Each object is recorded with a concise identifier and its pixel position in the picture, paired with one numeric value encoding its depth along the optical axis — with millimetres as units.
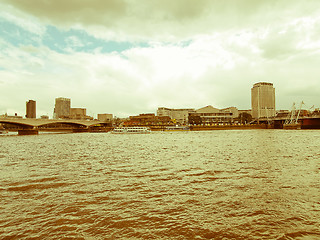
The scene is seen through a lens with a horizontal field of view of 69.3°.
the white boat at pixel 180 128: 122375
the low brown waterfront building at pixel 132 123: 189700
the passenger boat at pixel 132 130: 105250
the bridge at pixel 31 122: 91294
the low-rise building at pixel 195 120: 179625
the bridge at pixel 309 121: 127988
